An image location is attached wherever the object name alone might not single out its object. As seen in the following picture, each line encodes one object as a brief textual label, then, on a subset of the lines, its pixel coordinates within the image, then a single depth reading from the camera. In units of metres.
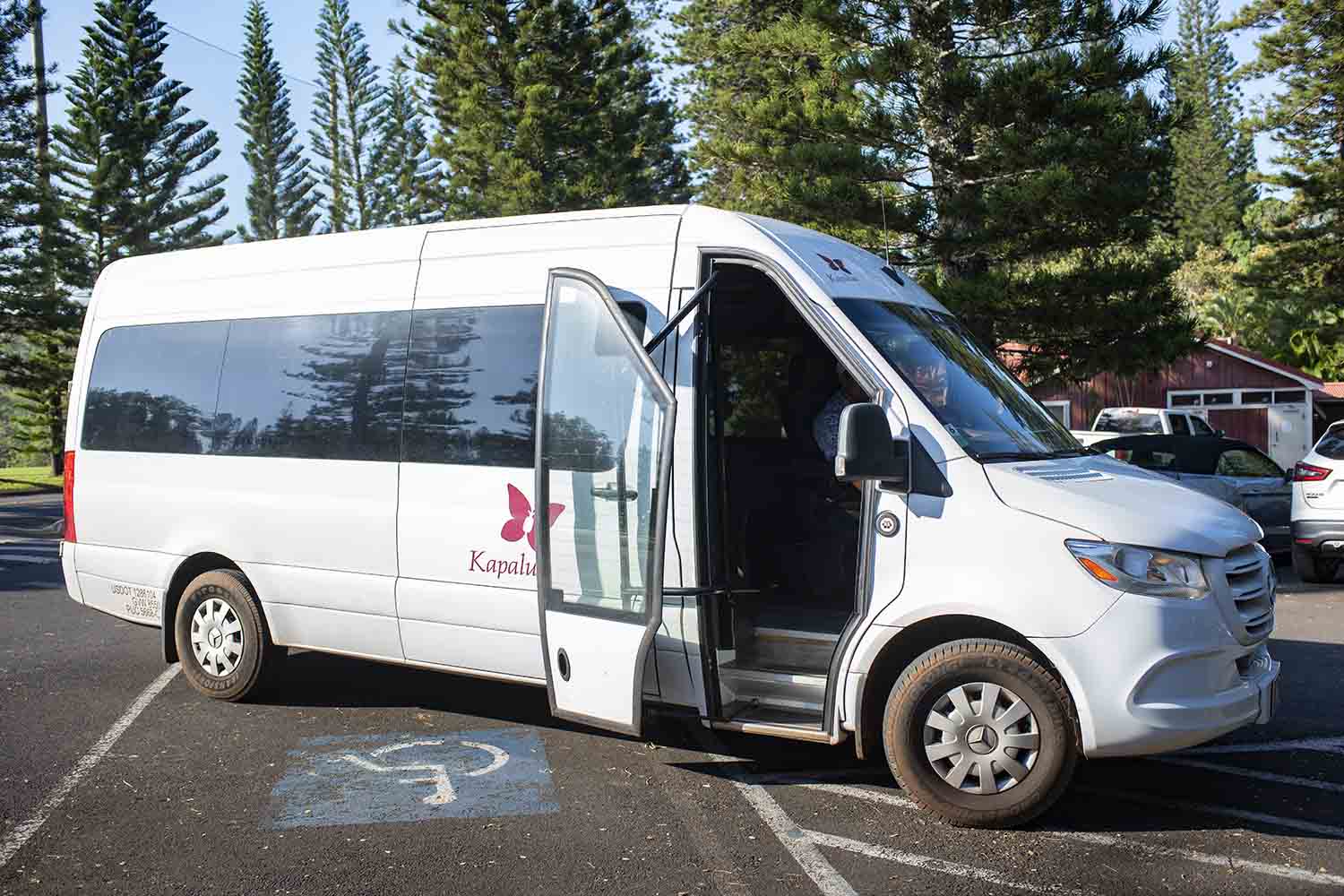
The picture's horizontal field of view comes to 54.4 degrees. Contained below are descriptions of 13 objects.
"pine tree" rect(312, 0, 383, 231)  53.41
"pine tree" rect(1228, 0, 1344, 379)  29.14
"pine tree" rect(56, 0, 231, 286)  41.56
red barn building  35.56
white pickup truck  26.61
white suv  12.31
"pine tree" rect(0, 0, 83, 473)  33.19
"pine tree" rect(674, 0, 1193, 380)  17.55
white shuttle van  5.23
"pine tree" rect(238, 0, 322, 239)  50.38
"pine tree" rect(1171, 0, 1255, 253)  62.66
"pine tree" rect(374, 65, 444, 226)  54.31
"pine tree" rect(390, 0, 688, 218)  36.34
